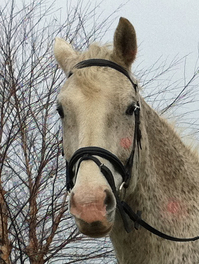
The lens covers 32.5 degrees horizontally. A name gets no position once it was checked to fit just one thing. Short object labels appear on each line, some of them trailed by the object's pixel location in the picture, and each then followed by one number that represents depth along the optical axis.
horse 2.45
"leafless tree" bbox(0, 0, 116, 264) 7.11
